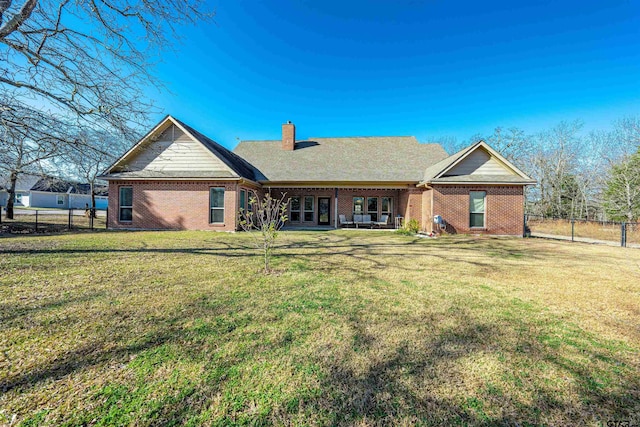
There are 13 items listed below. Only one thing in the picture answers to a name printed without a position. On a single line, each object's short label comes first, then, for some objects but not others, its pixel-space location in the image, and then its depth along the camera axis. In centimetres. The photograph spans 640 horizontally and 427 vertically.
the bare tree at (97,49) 613
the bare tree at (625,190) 2006
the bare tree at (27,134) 606
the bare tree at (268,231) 588
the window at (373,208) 1853
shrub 1449
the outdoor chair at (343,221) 1738
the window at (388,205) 1859
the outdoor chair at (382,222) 1768
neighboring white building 3891
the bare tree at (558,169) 2805
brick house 1350
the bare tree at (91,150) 691
